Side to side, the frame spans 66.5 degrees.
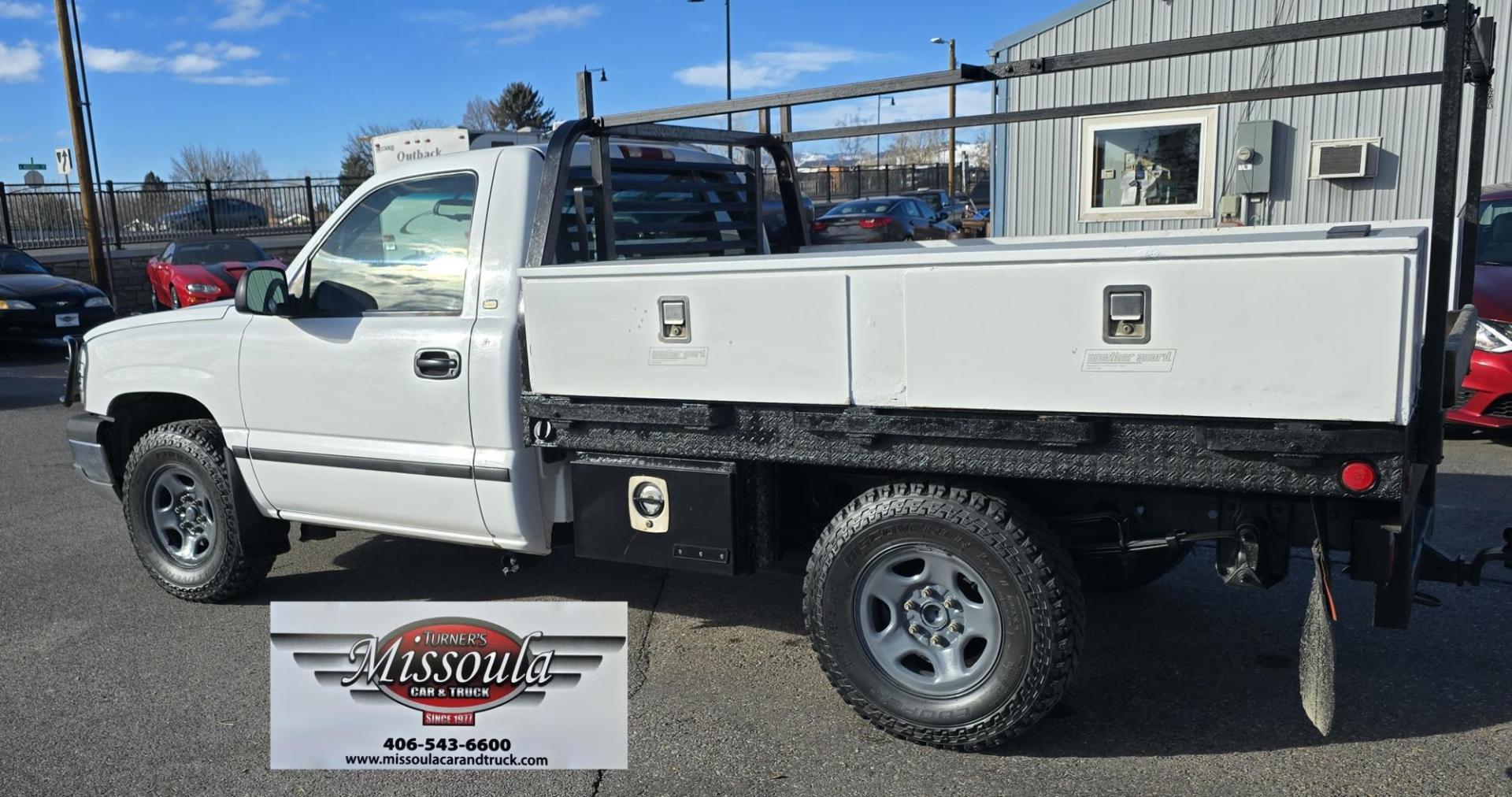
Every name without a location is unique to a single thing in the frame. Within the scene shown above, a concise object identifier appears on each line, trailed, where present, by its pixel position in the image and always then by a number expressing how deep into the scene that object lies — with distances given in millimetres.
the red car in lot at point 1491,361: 7242
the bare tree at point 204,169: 60312
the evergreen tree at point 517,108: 64562
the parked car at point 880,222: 22531
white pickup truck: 3008
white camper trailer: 11844
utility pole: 18875
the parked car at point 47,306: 14766
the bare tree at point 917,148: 94000
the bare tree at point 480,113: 63812
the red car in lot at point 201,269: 17156
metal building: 12406
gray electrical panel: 12852
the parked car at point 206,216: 26750
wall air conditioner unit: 12422
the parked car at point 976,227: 20653
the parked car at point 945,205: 30094
